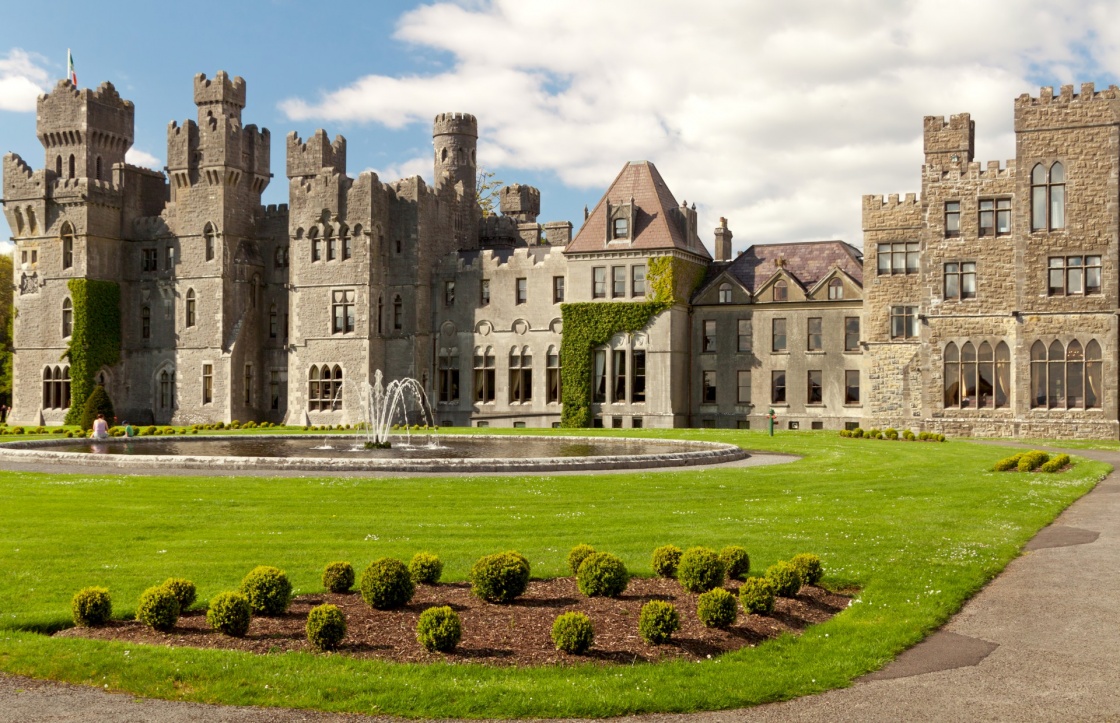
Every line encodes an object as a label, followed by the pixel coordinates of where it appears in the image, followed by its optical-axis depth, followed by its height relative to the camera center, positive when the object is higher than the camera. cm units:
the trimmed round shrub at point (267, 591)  1218 -222
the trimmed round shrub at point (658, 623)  1117 -239
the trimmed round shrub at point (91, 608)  1186 -232
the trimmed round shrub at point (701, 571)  1323 -222
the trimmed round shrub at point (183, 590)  1200 -218
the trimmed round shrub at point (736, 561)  1398 -221
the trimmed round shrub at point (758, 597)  1224 -234
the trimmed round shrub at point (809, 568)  1369 -226
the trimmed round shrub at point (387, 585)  1245 -221
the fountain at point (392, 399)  5706 -36
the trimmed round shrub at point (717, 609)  1169 -237
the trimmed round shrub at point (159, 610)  1159 -230
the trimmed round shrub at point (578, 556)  1392 -212
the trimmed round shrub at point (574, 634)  1077 -241
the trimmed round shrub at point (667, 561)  1429 -226
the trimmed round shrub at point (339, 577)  1326 -225
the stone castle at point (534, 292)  4625 +507
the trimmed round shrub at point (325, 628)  1094 -237
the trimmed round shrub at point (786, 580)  1305 -230
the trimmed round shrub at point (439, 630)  1084 -238
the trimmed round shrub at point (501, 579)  1278 -220
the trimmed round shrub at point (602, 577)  1303 -223
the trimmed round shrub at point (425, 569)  1367 -222
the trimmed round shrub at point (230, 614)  1138 -231
